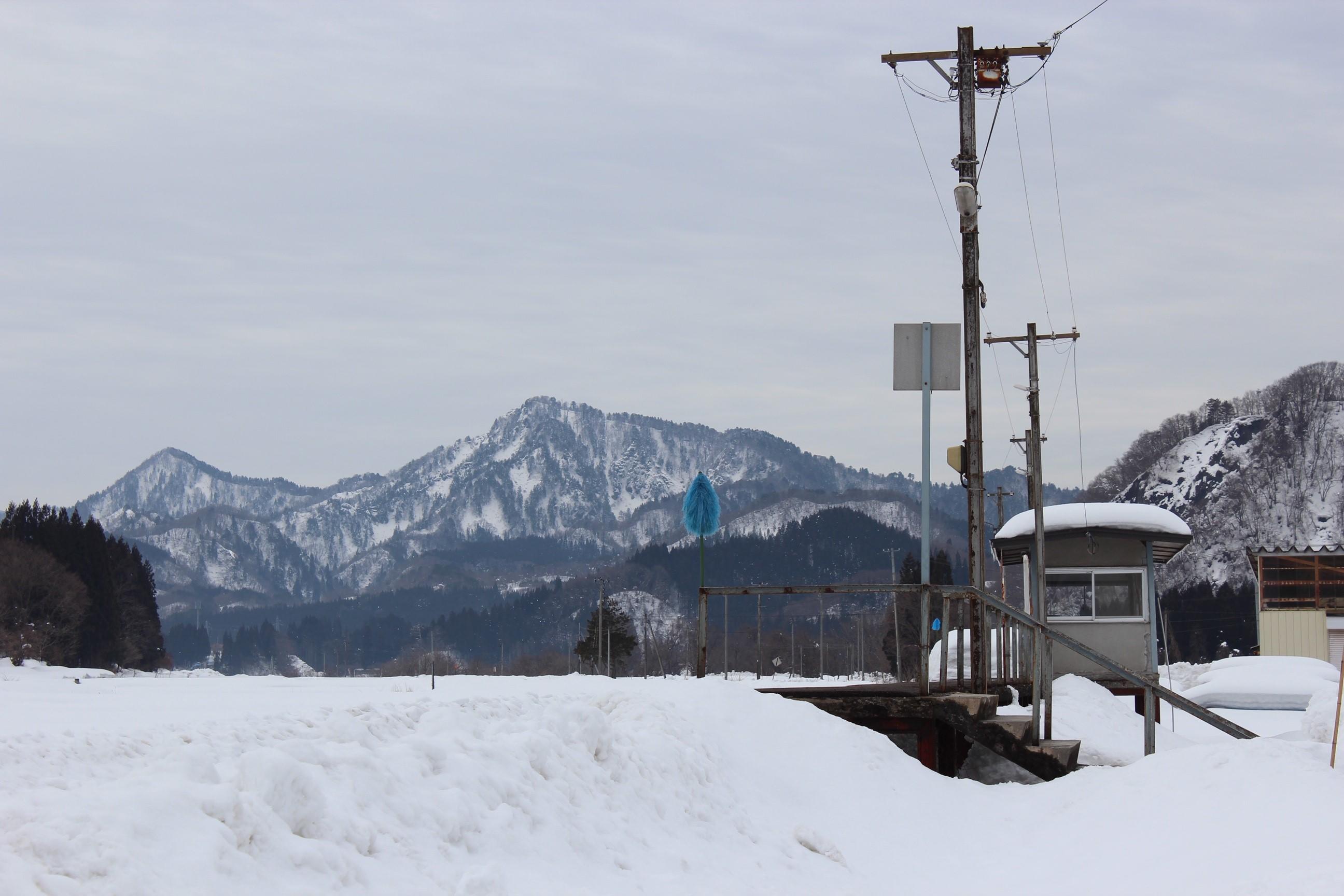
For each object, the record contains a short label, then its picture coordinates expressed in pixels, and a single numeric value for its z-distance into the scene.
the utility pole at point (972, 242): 18.16
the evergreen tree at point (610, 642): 75.12
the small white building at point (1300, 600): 46.97
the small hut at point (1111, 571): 23.94
